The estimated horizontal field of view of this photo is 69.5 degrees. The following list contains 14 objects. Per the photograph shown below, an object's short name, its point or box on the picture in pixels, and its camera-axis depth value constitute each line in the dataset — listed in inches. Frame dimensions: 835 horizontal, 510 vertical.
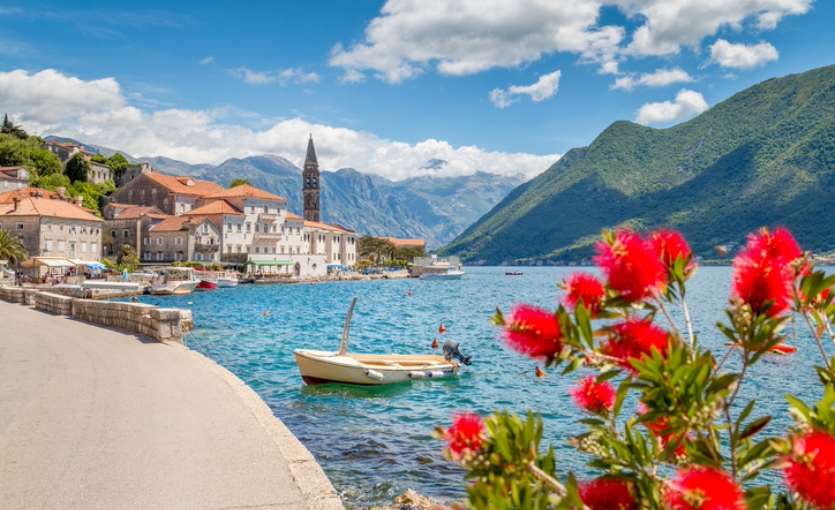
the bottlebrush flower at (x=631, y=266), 97.0
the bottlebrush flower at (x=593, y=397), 124.9
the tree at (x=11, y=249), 2454.5
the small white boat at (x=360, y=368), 722.2
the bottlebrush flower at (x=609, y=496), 103.5
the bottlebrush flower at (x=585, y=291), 106.3
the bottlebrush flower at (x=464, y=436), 93.7
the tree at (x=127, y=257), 3208.7
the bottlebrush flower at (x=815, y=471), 76.4
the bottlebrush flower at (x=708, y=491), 80.7
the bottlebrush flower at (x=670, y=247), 105.0
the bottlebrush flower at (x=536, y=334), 103.3
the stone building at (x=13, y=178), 3256.2
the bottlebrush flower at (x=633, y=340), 101.5
